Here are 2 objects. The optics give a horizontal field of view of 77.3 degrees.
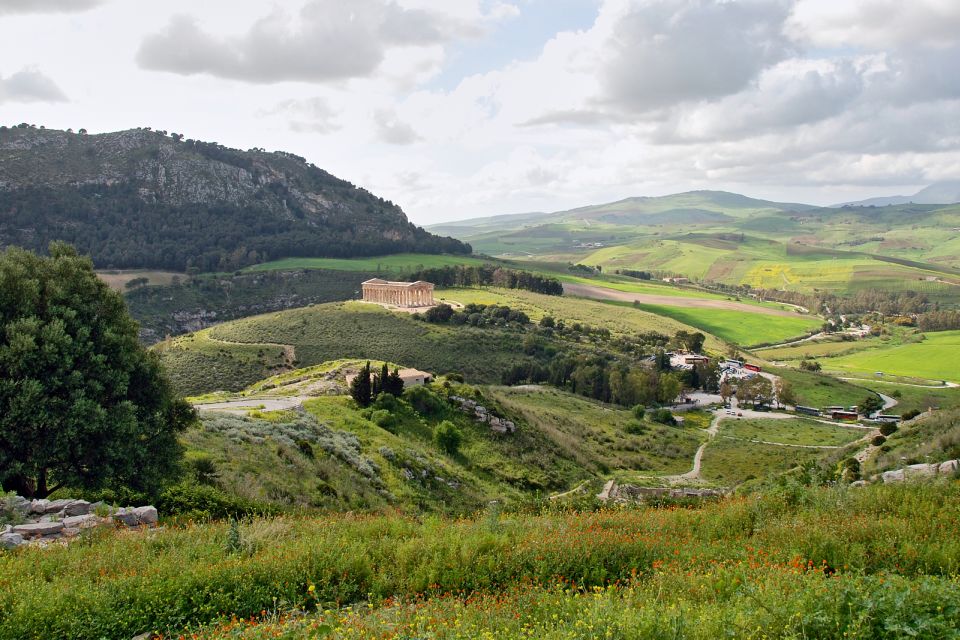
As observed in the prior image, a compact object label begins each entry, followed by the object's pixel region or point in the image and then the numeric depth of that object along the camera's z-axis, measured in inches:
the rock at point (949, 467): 658.8
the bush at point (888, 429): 1534.8
